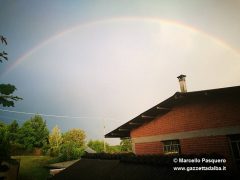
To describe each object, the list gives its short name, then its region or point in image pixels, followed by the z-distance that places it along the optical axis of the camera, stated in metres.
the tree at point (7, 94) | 2.13
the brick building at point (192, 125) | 11.92
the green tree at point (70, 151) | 40.81
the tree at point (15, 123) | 50.56
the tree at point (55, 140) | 49.06
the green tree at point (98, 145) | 59.77
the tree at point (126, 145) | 56.65
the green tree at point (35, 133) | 51.71
